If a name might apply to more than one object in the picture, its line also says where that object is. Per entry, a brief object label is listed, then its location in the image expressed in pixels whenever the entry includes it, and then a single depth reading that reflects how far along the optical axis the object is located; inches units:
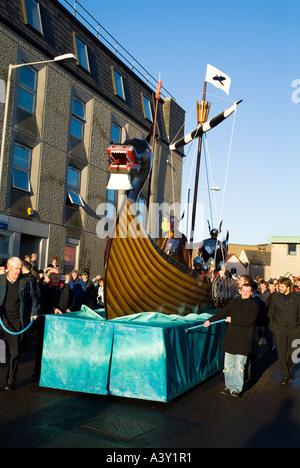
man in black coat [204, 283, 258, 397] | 271.0
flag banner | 655.1
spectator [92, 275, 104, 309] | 606.9
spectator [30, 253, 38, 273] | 514.6
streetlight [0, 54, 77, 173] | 500.1
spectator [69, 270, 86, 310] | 479.5
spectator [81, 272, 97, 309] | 521.6
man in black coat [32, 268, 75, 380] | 320.2
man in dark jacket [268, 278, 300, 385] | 325.1
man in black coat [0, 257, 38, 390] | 262.8
